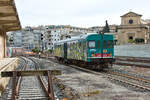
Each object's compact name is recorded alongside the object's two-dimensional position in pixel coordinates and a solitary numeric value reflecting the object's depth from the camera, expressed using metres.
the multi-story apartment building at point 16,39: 144.75
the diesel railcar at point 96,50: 17.64
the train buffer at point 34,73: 8.07
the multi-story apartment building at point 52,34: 130.00
